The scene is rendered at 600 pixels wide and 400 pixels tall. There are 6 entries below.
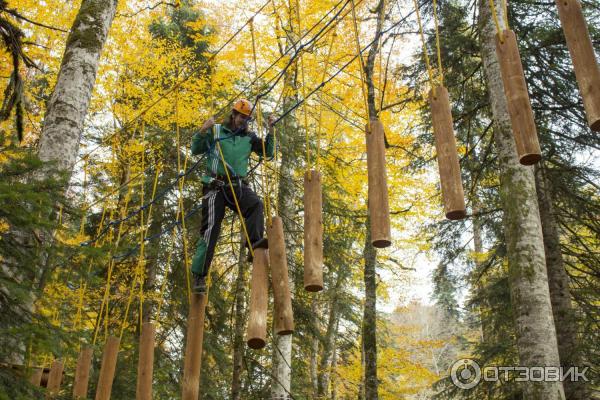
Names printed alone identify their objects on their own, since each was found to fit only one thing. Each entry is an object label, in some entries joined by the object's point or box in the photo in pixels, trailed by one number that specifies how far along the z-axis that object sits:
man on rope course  4.06
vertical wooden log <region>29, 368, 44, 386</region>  4.01
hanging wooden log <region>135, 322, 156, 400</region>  3.38
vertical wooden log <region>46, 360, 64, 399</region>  4.05
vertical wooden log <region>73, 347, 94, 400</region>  3.95
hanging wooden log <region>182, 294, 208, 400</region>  3.11
